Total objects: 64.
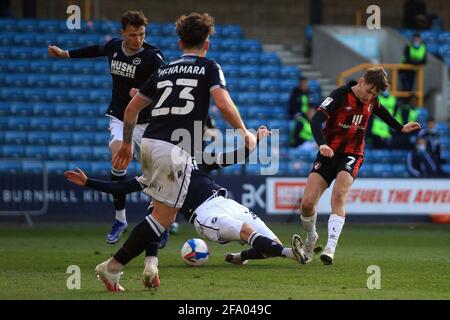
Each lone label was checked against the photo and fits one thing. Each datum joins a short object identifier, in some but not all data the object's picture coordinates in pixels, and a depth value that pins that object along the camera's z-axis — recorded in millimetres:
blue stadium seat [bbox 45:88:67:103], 24266
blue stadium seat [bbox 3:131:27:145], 22984
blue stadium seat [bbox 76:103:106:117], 24125
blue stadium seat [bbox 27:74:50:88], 24547
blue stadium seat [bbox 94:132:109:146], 23436
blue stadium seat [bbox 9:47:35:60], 24969
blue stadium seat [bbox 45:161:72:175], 22025
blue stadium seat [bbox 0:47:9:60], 24869
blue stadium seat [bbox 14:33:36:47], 25203
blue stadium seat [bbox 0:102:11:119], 23750
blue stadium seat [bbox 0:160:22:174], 20594
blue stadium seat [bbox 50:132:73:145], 23219
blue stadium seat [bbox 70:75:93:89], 24750
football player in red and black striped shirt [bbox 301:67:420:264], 12039
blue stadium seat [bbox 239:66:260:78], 26172
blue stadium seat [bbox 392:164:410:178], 23578
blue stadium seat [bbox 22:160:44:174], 20516
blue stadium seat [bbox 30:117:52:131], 23500
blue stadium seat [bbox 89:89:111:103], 24438
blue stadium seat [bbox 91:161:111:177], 22006
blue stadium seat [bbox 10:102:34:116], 23828
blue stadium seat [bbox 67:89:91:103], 24391
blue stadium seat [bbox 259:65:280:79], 26344
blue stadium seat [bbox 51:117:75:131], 23625
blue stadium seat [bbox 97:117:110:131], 23825
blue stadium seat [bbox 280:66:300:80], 26484
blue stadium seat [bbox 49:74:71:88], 24641
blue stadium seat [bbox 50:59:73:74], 24969
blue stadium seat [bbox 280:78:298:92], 26062
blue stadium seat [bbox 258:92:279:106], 25516
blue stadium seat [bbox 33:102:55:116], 23906
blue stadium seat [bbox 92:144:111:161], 22933
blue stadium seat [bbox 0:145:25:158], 22484
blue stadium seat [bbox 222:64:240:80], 25938
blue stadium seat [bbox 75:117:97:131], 23750
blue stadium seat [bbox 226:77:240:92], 25578
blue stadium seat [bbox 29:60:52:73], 24828
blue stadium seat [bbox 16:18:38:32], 25547
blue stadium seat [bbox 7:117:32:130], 23406
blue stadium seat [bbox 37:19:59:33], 25609
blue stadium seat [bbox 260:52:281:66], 26734
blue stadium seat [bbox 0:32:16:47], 25094
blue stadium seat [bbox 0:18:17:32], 25394
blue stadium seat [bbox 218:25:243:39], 27125
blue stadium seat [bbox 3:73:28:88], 24406
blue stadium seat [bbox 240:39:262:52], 26853
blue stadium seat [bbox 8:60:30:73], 24750
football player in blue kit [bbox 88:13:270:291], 8625
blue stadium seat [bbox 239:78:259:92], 25781
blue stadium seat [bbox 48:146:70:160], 22719
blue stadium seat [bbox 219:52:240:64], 26156
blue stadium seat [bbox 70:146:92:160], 22859
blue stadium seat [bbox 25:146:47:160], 22567
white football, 11352
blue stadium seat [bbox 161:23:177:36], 26359
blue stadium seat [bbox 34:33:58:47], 25203
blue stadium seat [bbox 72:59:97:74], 25156
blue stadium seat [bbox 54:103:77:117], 23984
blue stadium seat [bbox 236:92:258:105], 25328
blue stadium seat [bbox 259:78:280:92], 25922
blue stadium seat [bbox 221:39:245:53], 26531
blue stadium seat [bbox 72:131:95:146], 23359
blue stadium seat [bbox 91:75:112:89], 24812
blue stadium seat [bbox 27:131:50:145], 23078
